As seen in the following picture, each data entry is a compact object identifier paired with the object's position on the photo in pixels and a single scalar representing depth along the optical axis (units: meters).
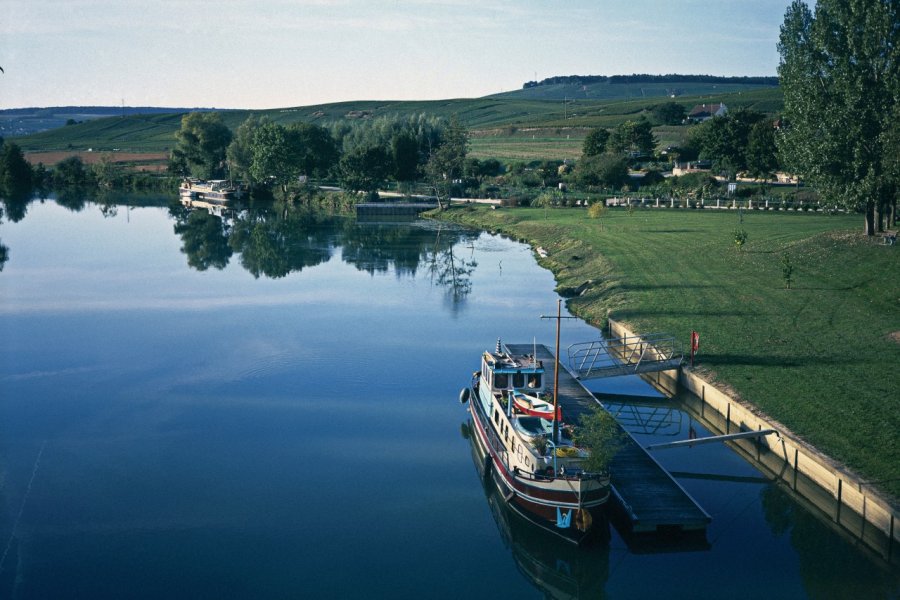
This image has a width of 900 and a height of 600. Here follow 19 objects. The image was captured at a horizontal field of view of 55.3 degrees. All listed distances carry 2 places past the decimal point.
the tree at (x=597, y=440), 22.62
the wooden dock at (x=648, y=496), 22.97
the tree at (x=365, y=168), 120.62
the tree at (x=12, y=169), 145.62
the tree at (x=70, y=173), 158.50
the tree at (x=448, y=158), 113.62
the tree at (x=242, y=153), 135.25
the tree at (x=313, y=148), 127.62
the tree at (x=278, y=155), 125.19
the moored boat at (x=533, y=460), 22.77
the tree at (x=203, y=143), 148.25
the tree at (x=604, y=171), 101.81
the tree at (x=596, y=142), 120.19
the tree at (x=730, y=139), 94.12
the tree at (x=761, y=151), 87.00
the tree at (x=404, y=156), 122.62
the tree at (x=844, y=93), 45.81
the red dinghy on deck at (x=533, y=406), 26.02
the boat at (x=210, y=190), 129.38
